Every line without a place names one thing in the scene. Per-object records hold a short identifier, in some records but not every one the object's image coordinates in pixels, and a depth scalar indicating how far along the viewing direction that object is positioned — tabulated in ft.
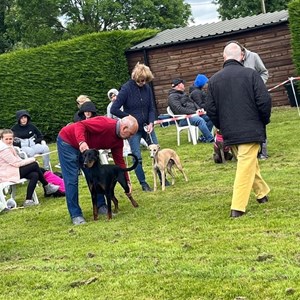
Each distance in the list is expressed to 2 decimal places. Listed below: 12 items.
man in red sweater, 25.52
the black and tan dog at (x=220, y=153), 37.78
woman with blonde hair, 31.68
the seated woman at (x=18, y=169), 33.76
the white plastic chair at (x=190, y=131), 48.65
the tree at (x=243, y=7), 147.05
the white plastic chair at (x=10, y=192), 32.63
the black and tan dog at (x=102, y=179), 26.43
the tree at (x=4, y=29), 146.20
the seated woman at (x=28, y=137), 43.32
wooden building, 67.82
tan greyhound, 32.51
